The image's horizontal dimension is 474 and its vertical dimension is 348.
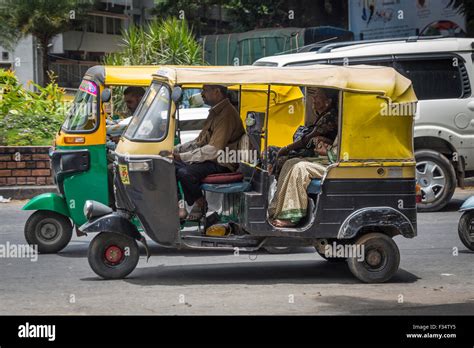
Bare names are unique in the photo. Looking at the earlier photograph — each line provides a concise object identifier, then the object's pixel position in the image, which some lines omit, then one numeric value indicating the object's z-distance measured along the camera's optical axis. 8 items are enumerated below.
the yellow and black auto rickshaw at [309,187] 8.61
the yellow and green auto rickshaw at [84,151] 10.09
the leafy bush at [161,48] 20.98
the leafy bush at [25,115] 15.69
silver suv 13.11
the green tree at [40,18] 27.56
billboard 21.02
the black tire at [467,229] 10.42
